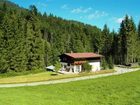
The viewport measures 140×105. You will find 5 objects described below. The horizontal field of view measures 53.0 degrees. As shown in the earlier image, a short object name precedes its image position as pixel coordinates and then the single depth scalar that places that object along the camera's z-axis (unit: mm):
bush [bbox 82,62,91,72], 39733
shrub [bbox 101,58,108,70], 43309
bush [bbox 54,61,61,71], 37776
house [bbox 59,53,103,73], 40318
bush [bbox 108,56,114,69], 44124
